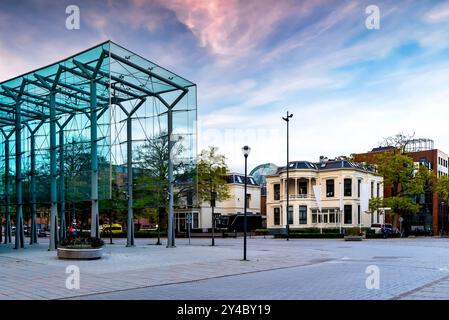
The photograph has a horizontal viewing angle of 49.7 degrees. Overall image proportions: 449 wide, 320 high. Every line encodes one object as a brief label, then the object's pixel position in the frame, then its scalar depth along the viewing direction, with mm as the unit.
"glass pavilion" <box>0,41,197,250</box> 27938
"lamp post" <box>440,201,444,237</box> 79369
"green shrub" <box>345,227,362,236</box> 44950
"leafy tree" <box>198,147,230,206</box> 58250
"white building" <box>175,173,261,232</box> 76000
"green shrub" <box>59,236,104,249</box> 20844
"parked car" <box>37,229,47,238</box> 62812
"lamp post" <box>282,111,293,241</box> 49422
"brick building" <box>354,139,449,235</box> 80625
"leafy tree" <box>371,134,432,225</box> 57188
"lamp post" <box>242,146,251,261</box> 22109
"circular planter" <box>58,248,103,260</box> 20469
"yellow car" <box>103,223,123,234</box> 65625
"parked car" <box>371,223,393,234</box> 66244
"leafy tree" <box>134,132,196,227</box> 31859
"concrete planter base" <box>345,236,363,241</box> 43938
